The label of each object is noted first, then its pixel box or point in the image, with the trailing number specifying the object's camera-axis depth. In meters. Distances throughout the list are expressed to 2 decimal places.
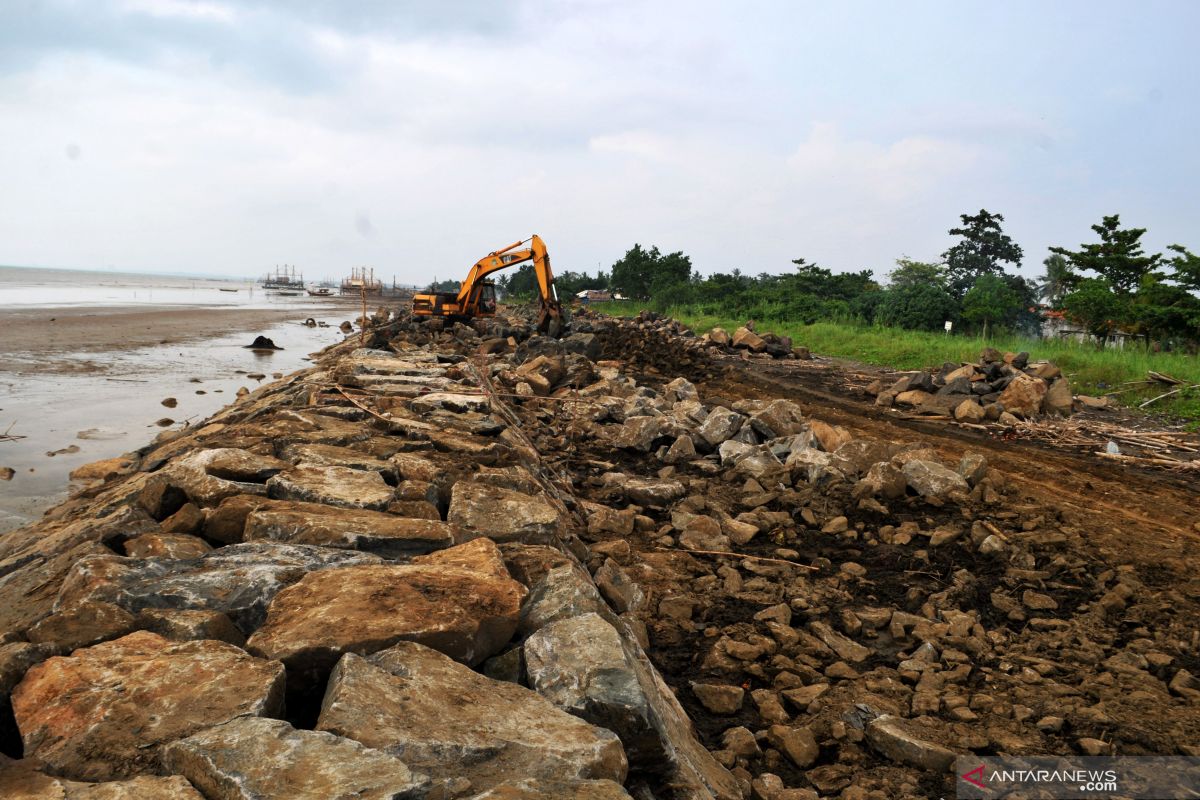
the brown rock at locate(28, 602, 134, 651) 2.21
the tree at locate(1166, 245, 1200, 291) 17.53
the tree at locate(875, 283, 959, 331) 22.23
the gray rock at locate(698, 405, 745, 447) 7.54
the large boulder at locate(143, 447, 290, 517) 3.56
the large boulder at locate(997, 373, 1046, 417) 9.94
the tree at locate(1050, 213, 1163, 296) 25.73
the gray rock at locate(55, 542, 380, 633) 2.45
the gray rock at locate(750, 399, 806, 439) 7.83
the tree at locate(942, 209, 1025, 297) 43.56
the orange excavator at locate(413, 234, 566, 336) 18.44
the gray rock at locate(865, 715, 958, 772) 2.73
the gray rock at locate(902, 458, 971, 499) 5.88
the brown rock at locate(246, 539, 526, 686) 2.18
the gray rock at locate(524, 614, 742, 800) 2.08
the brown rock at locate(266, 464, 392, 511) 3.59
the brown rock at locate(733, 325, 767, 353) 18.28
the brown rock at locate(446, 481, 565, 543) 3.60
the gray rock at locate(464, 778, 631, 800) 1.59
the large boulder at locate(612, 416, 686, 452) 7.65
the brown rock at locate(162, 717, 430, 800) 1.54
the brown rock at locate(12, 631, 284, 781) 1.74
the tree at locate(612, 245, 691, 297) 48.28
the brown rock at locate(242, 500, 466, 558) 3.08
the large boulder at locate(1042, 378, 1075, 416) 10.17
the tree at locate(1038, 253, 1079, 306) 41.71
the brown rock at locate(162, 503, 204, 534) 3.24
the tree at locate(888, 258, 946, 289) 44.38
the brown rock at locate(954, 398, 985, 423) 9.83
